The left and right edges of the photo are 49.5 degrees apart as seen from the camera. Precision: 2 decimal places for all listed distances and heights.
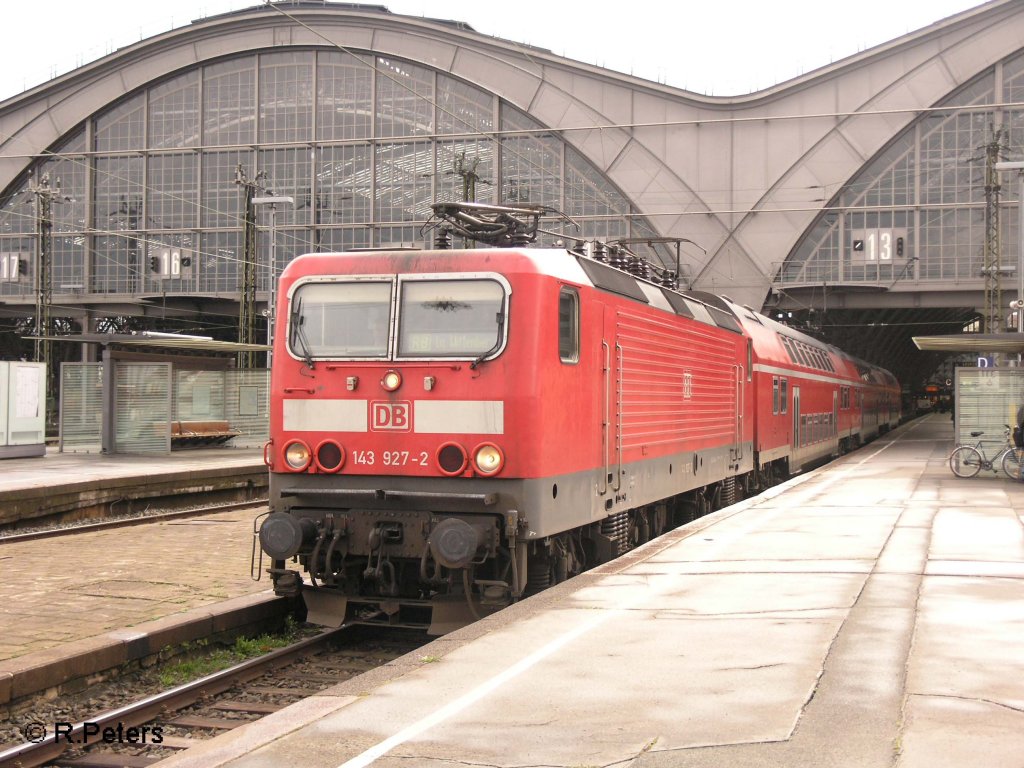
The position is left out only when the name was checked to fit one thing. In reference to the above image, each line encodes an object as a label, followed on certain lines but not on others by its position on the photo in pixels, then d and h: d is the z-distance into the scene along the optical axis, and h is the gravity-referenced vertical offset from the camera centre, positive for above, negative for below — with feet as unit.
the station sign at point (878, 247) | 156.76 +21.65
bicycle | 74.84 -4.15
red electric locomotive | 30.04 -0.86
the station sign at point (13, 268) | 184.65 +21.24
